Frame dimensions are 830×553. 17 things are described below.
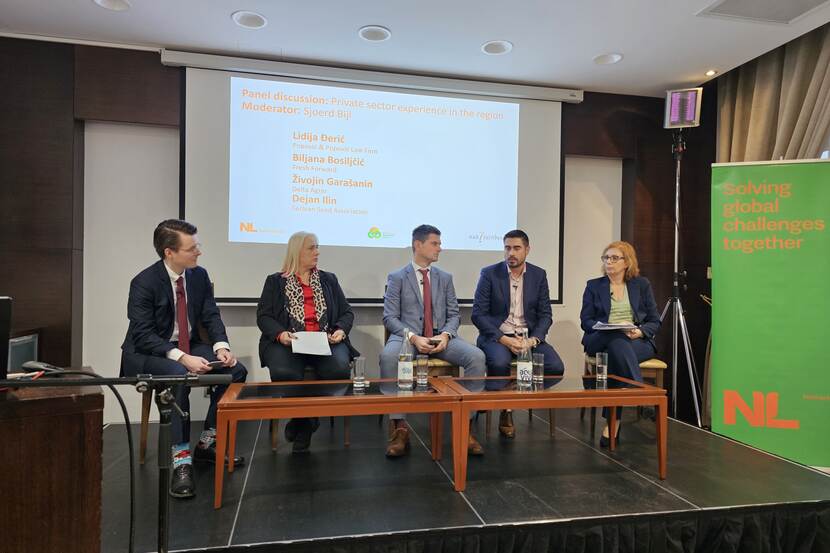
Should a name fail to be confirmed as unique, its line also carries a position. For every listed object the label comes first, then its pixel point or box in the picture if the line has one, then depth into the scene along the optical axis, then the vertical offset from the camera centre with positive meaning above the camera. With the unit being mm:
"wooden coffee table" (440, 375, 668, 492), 2080 -529
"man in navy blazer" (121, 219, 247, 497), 2334 -267
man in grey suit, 3018 -198
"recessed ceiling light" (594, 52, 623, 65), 3420 +1529
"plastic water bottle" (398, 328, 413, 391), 2180 -437
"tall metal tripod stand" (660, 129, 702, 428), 3693 -188
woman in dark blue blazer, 3062 -183
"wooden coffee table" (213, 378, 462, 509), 1872 -513
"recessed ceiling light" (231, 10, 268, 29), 2910 +1506
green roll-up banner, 2881 -168
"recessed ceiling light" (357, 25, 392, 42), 3088 +1522
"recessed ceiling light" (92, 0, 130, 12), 2777 +1493
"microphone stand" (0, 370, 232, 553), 1100 -300
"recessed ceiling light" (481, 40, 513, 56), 3266 +1527
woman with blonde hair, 2695 -251
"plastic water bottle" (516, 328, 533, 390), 2260 -451
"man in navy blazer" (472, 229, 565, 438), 3162 -160
